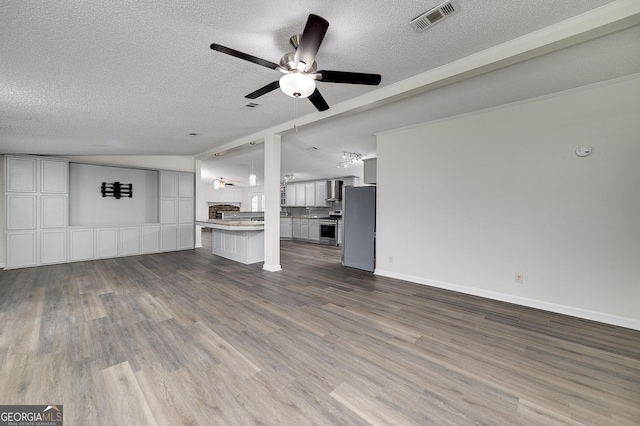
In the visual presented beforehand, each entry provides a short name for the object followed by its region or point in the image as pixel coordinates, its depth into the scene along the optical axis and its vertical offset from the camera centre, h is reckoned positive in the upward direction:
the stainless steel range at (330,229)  8.14 -0.64
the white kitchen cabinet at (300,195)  9.77 +0.57
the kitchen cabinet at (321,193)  9.13 +0.61
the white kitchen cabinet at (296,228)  9.18 -0.69
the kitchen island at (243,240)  5.29 -0.71
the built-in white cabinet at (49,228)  4.91 -0.46
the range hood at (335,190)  8.91 +0.70
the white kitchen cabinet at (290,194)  10.08 +0.62
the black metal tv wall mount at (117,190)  6.27 +0.47
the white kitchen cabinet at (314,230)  8.59 -0.71
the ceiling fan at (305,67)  1.68 +1.12
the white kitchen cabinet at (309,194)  9.48 +0.59
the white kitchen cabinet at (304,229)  8.93 -0.70
